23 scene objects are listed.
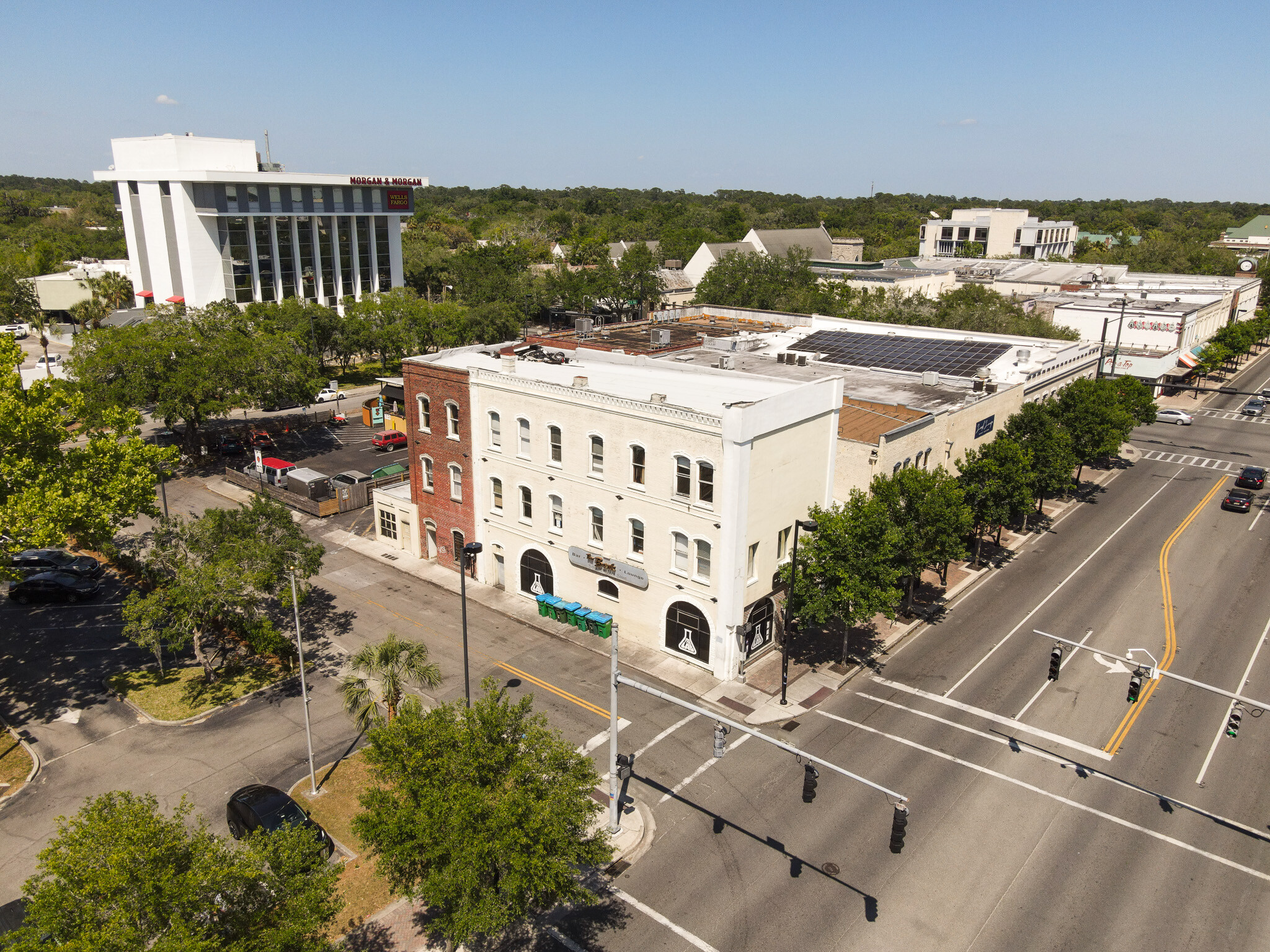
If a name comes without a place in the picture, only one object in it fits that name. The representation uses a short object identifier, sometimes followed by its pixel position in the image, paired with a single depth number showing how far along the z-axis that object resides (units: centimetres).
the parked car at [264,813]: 2548
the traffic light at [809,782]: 2131
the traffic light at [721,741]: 2414
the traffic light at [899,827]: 1962
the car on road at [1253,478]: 6144
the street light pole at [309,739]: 2830
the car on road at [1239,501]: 5747
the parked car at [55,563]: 4450
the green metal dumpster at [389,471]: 5926
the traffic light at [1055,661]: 2944
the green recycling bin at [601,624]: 3966
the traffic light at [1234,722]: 2675
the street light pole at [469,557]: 3015
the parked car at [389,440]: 7044
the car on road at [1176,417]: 8469
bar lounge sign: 3791
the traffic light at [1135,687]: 2777
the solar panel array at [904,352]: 5900
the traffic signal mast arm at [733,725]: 1994
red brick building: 4475
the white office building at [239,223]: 10112
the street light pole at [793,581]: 3309
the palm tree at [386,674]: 2772
